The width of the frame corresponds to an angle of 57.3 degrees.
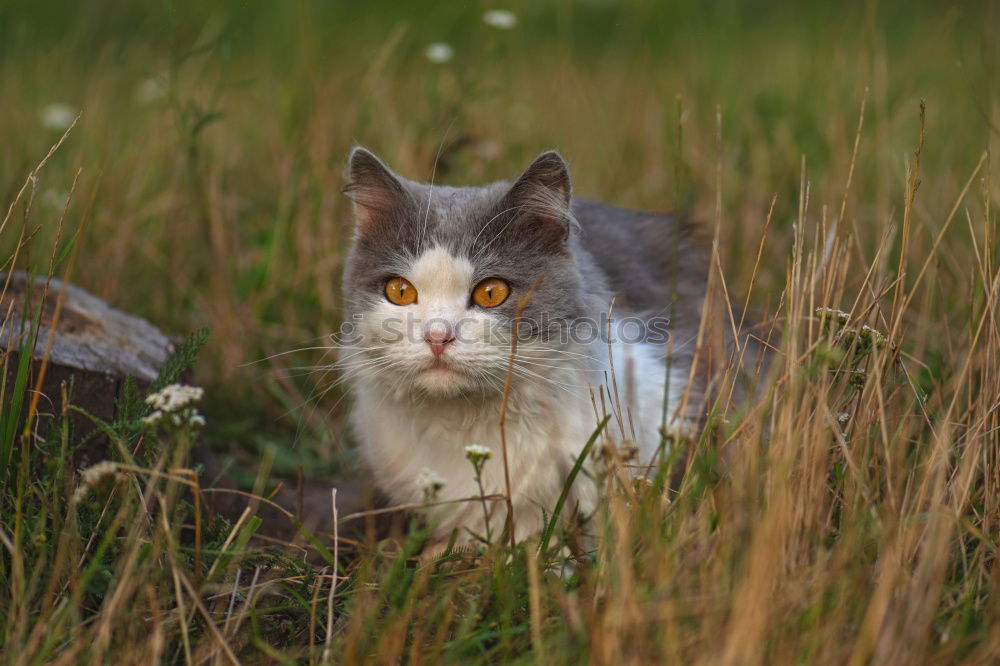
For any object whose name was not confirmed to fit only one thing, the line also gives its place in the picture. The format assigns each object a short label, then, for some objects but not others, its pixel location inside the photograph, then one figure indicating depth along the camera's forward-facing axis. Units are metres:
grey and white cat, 2.21
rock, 2.32
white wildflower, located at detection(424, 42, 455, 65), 3.57
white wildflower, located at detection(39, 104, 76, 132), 4.03
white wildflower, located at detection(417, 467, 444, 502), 1.83
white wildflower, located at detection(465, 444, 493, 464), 1.77
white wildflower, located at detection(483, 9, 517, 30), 3.46
